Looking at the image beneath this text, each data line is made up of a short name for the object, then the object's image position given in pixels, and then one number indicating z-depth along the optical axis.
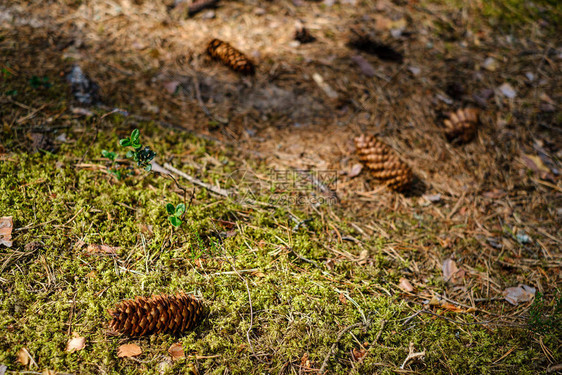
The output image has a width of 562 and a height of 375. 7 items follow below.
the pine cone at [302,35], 1.81
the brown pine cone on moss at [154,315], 1.26
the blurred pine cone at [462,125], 1.59
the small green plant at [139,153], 1.35
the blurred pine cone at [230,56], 1.62
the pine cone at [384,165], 1.50
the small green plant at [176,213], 1.35
